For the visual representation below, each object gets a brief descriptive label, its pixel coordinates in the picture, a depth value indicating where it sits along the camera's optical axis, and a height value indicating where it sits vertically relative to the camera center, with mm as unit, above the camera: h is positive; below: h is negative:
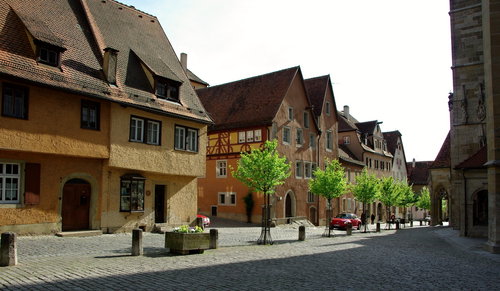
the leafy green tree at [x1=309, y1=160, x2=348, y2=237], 30188 -235
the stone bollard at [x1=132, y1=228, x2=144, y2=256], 14023 -1990
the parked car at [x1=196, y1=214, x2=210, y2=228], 29508 -2830
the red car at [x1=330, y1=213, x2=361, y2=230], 36875 -3478
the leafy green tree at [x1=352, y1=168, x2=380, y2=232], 37406 -855
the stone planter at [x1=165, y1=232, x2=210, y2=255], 14641 -2102
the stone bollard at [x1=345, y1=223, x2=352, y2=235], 29594 -3260
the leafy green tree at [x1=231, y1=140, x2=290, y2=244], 21719 +489
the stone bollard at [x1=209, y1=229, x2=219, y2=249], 16891 -2264
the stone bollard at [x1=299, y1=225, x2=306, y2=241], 23066 -2810
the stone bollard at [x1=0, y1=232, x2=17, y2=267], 11188 -1806
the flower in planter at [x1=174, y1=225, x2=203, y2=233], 14984 -1726
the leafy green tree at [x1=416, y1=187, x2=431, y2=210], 70188 -3273
